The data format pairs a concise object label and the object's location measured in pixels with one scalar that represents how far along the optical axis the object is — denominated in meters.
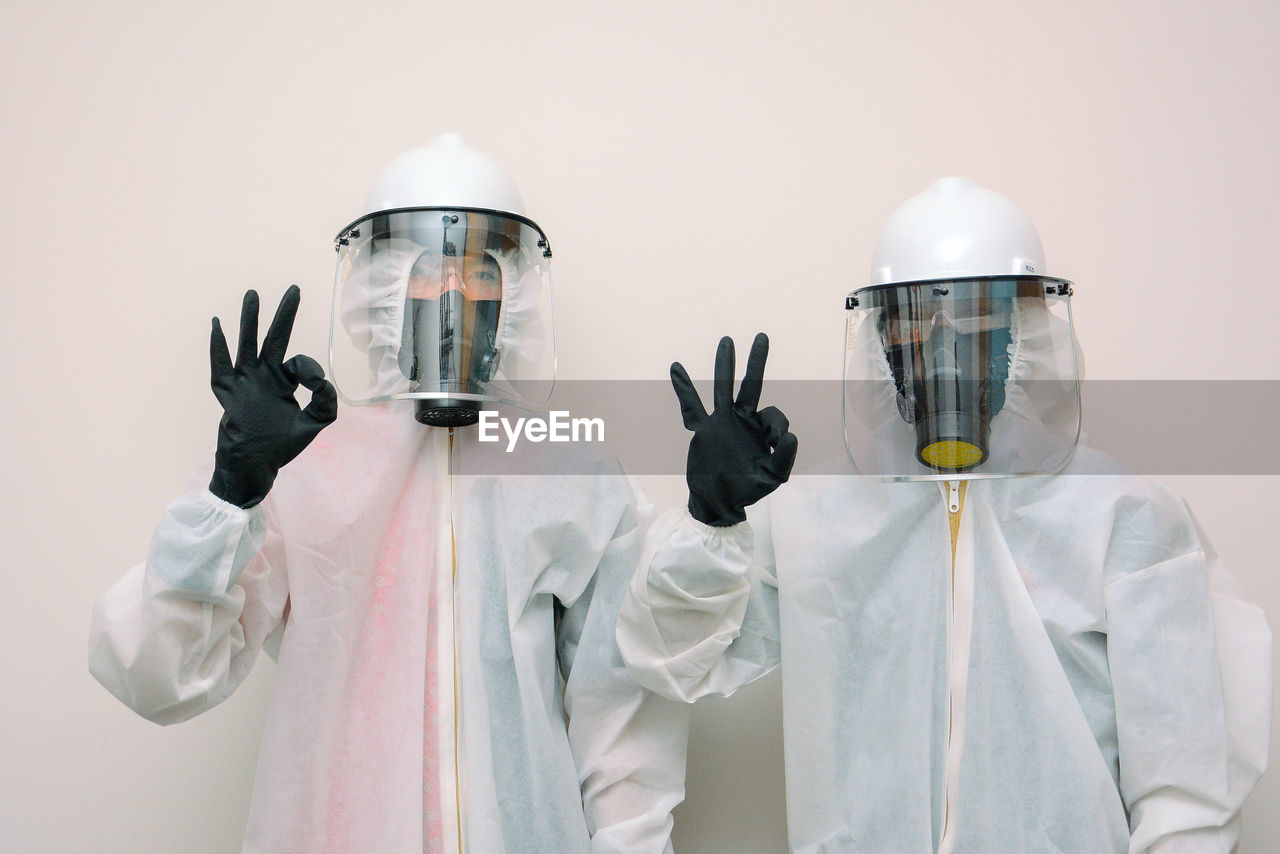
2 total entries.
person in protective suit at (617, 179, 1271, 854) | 1.38
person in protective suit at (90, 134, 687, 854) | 1.33
